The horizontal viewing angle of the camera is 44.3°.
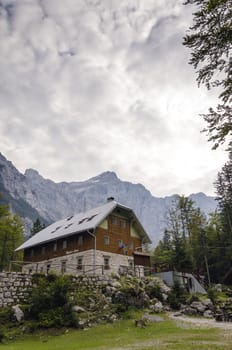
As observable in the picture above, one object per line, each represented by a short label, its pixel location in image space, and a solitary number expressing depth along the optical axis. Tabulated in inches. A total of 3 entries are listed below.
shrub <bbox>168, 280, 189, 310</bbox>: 975.0
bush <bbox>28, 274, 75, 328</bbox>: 681.6
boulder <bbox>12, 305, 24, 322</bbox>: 689.6
